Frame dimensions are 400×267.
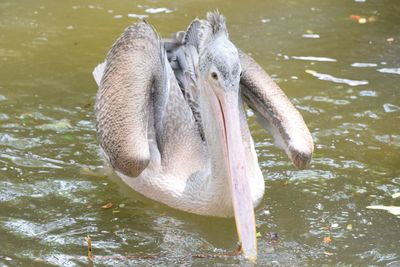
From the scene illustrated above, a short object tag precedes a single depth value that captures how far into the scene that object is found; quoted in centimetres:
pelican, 965
